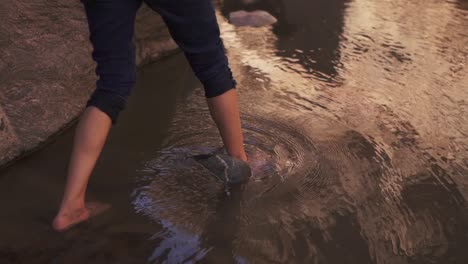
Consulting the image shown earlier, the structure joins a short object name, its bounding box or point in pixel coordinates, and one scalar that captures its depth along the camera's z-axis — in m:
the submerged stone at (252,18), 4.12
